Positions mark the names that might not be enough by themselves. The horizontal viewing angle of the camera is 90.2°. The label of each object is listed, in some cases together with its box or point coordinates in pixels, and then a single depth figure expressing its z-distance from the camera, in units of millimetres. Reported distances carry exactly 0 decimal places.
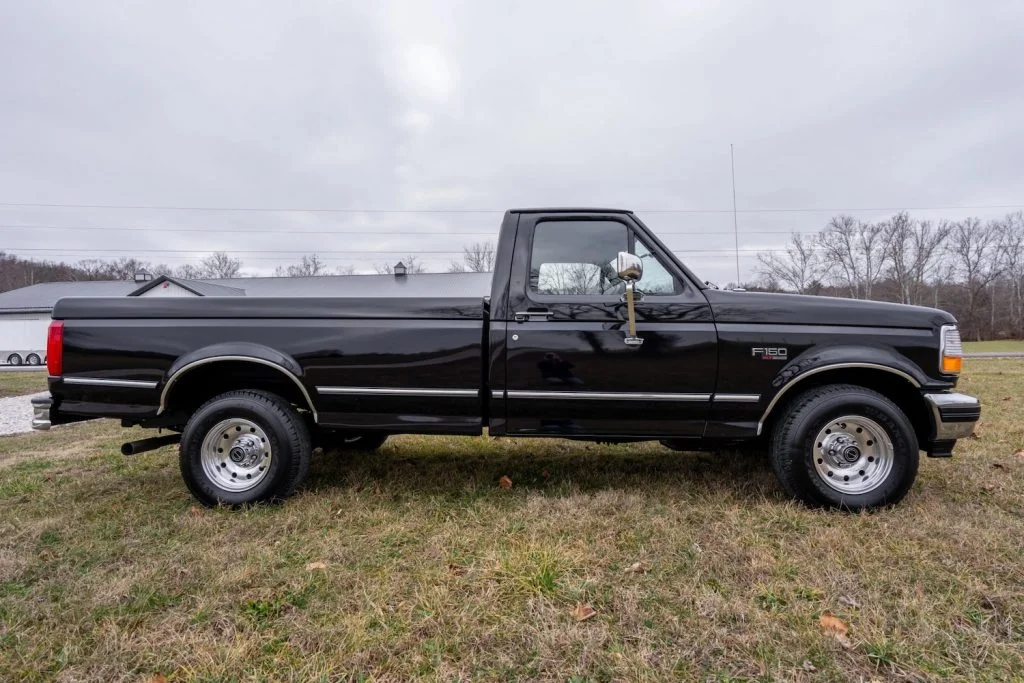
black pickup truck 3084
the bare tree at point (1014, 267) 45750
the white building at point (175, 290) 26422
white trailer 29359
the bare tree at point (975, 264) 46656
